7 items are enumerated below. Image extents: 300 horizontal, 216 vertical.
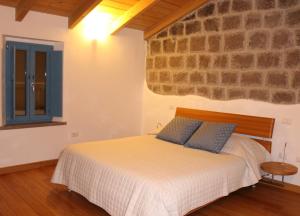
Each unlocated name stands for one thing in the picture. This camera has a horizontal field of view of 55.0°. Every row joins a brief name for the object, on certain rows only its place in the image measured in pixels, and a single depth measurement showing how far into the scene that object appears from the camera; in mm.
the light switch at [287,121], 3641
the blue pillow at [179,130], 3895
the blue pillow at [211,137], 3514
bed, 2438
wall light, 4613
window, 4102
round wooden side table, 3309
